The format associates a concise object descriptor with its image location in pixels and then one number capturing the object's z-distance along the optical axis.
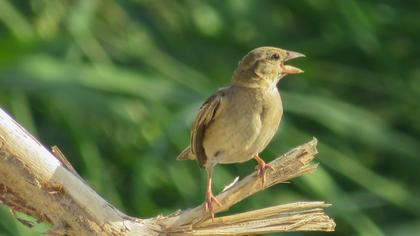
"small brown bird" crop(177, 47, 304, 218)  5.92
